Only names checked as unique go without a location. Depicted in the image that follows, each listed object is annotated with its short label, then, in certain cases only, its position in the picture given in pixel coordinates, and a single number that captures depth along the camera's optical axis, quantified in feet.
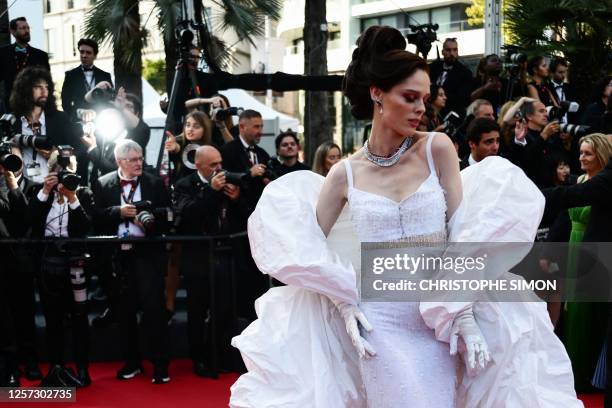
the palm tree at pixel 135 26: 43.37
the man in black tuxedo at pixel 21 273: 22.15
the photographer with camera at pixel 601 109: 25.91
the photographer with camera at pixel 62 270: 21.34
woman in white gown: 10.59
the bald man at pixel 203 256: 22.26
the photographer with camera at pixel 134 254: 21.93
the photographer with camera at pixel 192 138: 23.97
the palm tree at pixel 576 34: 32.01
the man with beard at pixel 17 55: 29.81
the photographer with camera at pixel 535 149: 22.99
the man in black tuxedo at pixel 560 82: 30.89
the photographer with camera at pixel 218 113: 26.81
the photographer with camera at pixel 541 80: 29.73
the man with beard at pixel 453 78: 30.58
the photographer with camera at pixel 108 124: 25.71
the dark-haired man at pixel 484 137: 20.70
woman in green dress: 20.70
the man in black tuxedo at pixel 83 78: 30.32
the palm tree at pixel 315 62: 40.24
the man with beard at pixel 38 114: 26.04
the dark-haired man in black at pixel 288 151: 25.39
